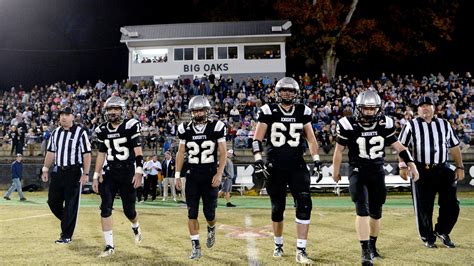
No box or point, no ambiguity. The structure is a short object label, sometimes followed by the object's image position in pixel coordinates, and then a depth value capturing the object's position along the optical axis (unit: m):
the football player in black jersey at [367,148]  5.89
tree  31.00
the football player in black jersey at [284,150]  6.12
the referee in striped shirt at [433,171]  7.16
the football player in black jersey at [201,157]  6.42
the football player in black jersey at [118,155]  6.85
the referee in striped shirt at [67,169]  7.79
